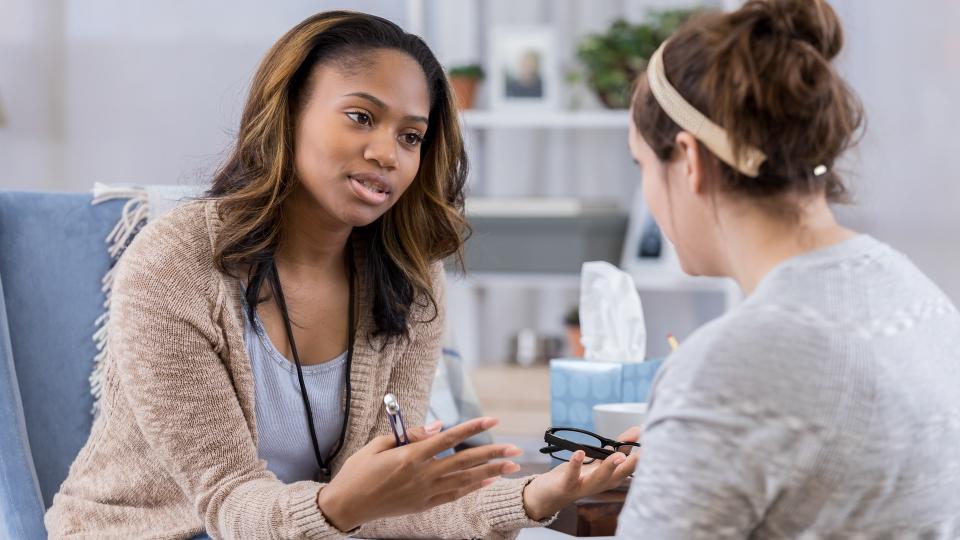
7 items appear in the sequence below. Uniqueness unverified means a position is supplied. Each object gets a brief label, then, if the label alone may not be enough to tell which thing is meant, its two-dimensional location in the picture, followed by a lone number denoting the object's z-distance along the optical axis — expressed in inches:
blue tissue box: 127.8
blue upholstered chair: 128.9
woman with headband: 99.2
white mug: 122.5
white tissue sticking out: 130.5
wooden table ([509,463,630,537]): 120.1
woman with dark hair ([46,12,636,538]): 117.5
